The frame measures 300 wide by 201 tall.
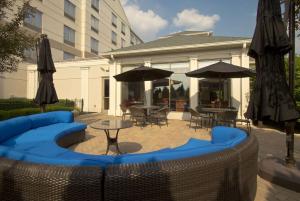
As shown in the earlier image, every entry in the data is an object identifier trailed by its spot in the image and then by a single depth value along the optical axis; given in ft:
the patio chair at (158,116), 31.06
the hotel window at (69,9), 76.66
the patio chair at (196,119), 28.29
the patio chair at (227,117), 24.34
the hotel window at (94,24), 88.74
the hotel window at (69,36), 76.13
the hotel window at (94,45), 89.56
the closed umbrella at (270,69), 11.66
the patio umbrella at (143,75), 29.68
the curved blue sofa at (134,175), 6.34
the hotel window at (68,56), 75.25
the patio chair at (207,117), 29.52
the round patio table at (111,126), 16.42
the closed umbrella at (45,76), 23.24
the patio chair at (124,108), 34.22
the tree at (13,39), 26.30
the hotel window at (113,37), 108.06
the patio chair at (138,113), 29.43
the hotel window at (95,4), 88.69
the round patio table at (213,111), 25.27
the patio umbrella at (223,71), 24.81
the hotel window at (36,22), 61.35
